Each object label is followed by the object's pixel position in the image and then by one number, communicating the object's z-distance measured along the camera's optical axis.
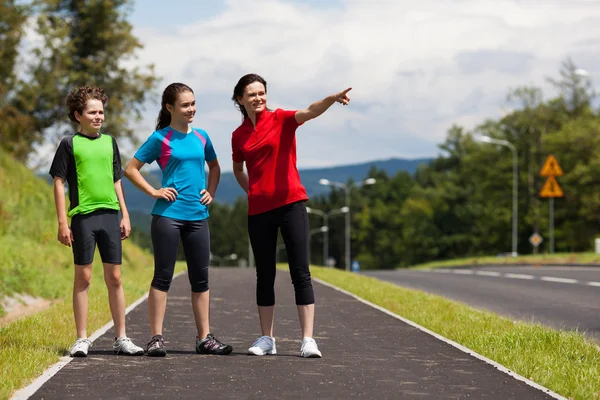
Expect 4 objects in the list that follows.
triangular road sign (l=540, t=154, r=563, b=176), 38.41
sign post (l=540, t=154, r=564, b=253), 38.47
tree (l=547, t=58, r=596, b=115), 81.75
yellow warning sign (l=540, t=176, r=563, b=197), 39.32
